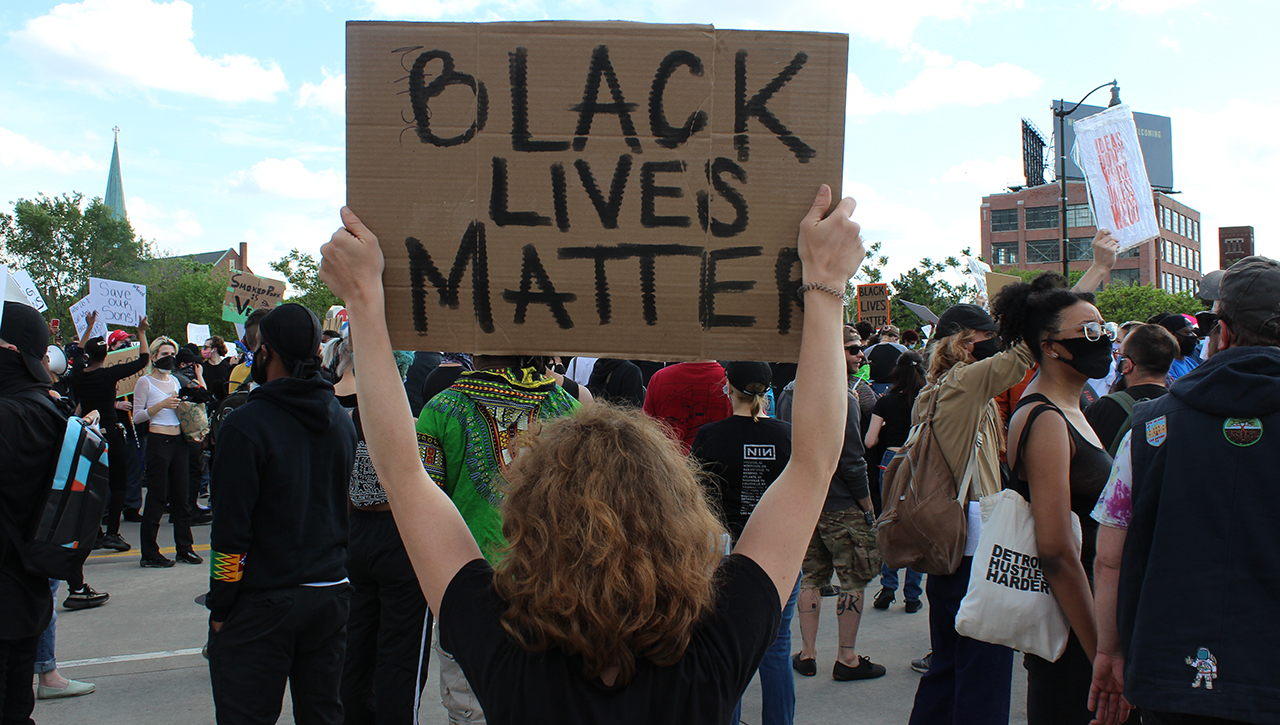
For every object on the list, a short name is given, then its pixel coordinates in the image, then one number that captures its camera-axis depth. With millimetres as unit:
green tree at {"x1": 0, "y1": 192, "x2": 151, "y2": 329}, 52125
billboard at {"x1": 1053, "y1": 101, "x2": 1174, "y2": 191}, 62375
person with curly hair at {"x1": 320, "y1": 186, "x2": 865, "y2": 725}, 1316
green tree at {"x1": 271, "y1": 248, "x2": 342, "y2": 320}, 67188
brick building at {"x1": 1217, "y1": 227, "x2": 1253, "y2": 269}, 42988
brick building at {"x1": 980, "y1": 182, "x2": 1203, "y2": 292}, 79812
